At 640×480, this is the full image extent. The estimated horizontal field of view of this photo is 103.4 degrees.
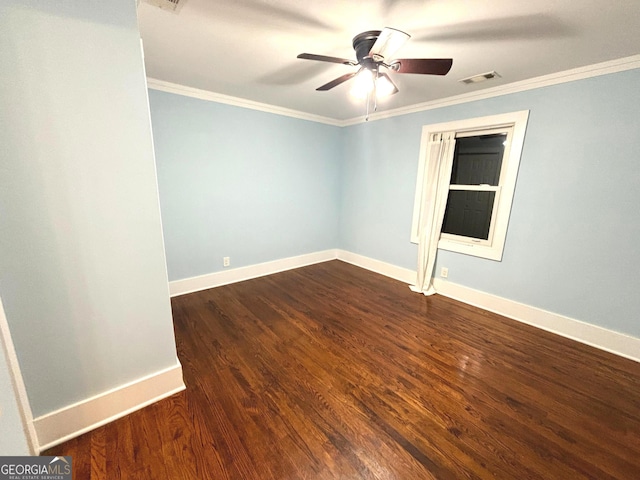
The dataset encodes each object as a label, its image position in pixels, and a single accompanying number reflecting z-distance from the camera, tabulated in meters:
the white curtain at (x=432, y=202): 3.08
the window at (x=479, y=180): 2.65
